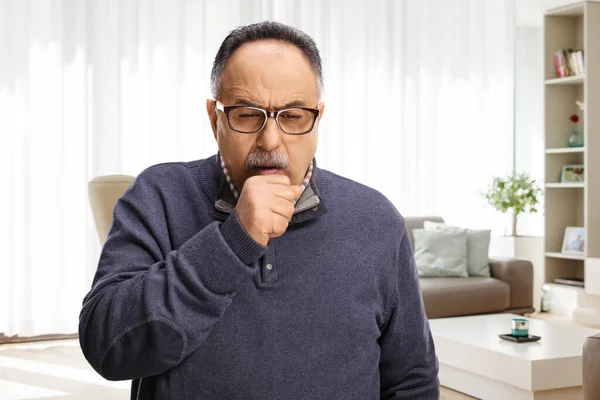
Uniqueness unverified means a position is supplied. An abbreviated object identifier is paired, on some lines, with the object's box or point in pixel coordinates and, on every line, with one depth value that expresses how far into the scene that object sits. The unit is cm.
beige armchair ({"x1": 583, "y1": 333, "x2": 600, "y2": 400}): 235
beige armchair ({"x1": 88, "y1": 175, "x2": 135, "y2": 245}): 377
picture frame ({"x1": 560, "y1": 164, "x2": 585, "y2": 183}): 636
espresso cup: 374
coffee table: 333
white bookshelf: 606
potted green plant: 645
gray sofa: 484
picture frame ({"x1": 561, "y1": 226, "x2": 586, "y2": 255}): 633
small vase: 637
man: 95
